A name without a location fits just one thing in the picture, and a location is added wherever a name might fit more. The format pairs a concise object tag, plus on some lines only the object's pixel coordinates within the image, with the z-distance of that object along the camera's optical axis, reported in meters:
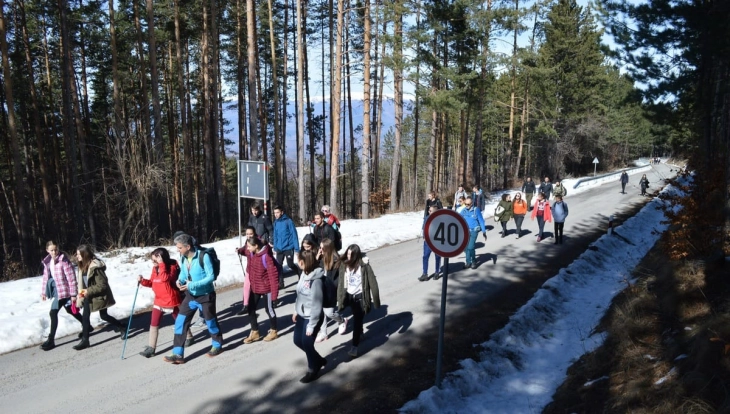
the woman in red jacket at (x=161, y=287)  6.73
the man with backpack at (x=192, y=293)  6.68
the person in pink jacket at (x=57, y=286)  7.50
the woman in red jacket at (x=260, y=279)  7.48
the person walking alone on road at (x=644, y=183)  28.97
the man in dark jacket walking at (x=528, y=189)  21.62
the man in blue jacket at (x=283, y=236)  10.43
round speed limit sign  5.45
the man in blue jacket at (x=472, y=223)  11.95
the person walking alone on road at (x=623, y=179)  30.81
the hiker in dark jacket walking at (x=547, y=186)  20.38
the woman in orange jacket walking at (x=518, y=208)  15.86
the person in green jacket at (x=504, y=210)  16.16
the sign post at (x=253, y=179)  12.61
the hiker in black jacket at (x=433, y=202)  12.43
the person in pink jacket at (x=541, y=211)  15.20
